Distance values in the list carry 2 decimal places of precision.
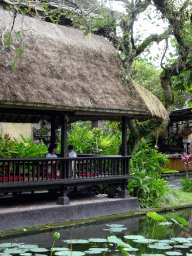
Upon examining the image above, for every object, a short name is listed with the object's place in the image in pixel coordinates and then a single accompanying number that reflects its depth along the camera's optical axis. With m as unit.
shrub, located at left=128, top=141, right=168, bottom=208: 12.14
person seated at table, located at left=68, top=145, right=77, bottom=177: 10.79
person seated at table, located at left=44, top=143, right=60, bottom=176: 10.86
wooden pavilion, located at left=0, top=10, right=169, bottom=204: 9.15
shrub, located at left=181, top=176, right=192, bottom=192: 15.47
